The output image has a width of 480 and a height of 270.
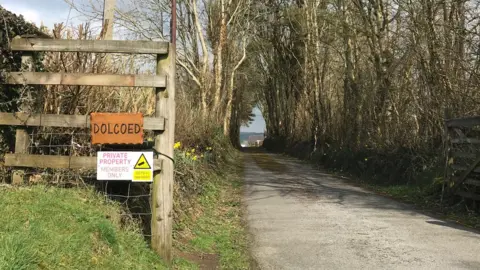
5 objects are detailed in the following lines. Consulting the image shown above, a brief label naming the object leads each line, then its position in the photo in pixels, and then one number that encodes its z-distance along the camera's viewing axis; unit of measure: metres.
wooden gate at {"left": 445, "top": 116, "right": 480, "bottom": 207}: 9.17
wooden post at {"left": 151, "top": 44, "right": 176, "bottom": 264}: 5.32
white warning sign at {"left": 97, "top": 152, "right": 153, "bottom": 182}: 5.14
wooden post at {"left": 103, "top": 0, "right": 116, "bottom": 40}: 8.14
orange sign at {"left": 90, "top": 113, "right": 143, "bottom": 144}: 5.23
